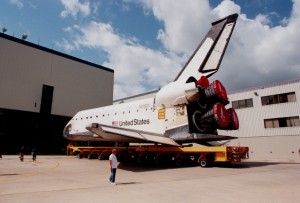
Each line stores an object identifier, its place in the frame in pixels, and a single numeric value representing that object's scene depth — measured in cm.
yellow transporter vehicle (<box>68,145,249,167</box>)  1429
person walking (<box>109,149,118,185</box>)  864
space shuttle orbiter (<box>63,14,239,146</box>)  1370
